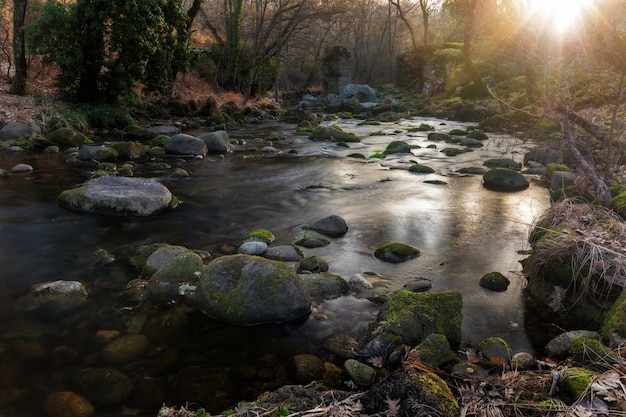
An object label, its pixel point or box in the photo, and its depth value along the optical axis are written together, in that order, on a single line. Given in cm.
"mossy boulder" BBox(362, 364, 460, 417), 274
